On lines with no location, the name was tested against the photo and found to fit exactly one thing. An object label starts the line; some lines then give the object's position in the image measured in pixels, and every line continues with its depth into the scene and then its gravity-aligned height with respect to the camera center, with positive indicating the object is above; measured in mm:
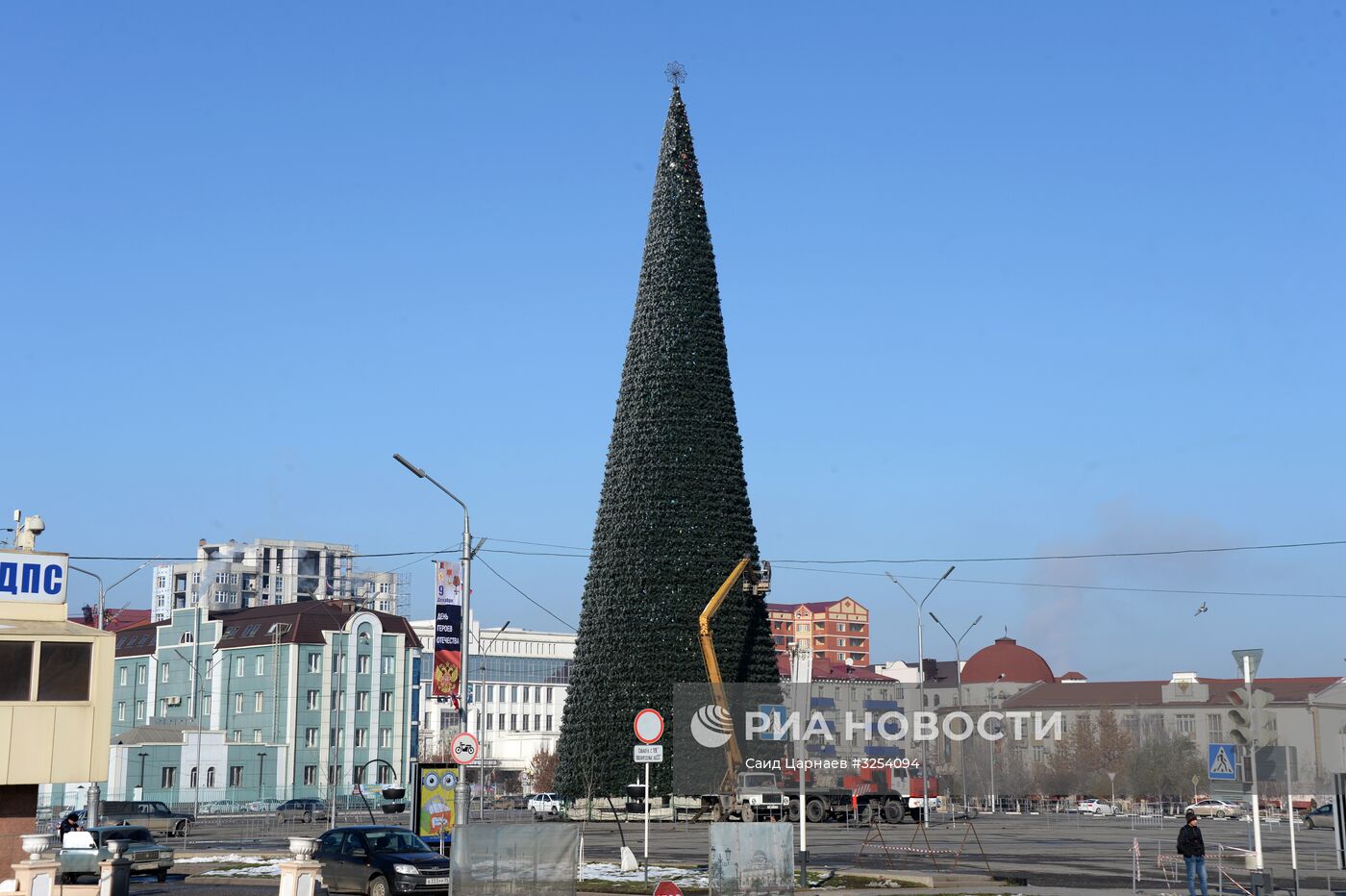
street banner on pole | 35938 +2632
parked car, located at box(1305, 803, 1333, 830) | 66312 -3901
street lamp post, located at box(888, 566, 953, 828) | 53384 +2181
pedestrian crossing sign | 25530 -573
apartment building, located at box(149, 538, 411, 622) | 195000 +20253
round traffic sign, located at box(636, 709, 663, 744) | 27594 +136
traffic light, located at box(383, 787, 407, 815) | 43062 -3534
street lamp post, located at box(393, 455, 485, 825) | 32131 +3932
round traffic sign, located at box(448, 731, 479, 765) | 28406 -338
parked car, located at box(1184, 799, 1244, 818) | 82062 -4368
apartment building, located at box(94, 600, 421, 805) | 93562 +2578
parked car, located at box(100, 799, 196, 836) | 53125 -3153
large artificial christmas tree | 56156 +8442
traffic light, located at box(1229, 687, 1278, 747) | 21875 +166
